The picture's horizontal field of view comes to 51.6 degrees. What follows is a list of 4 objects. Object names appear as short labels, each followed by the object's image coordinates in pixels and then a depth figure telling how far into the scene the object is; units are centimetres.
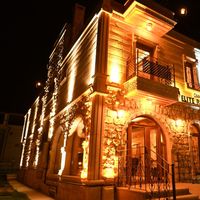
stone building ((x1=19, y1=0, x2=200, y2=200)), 713
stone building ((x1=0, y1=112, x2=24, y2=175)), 2878
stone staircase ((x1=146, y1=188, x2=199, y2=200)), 569
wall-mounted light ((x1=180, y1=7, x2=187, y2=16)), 995
